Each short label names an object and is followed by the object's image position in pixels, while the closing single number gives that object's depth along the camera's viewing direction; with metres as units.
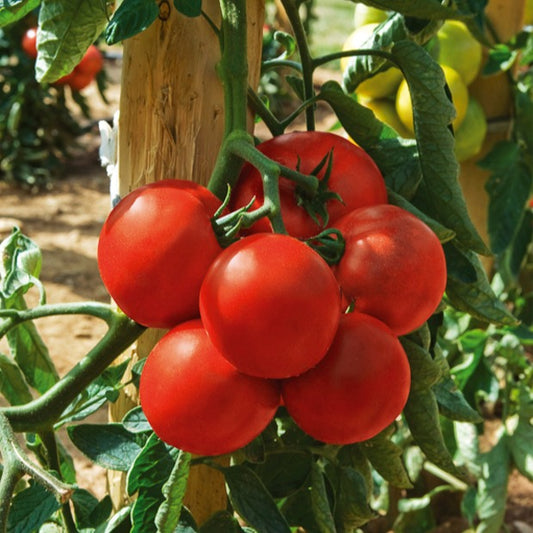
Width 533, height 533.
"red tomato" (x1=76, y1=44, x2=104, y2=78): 3.83
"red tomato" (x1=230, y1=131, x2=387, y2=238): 0.76
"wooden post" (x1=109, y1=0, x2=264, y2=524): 0.90
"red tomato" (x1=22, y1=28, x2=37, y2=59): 3.77
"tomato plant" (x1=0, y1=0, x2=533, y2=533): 0.69
